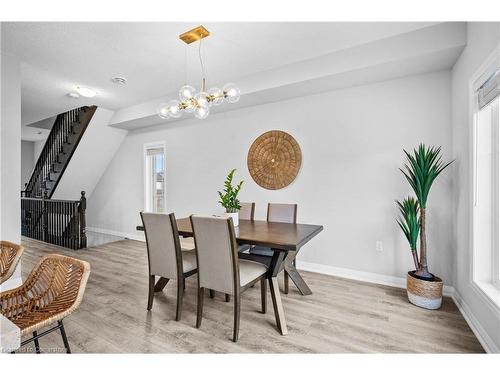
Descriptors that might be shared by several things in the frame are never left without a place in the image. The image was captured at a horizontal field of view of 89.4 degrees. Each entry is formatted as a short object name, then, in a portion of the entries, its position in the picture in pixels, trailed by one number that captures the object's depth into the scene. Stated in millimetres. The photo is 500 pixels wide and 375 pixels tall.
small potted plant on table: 2570
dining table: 1948
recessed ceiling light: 3841
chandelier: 2404
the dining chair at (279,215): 2839
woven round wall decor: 3566
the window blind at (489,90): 1670
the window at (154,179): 5211
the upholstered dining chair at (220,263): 1842
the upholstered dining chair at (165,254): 2160
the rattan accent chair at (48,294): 1305
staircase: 5125
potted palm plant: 2336
